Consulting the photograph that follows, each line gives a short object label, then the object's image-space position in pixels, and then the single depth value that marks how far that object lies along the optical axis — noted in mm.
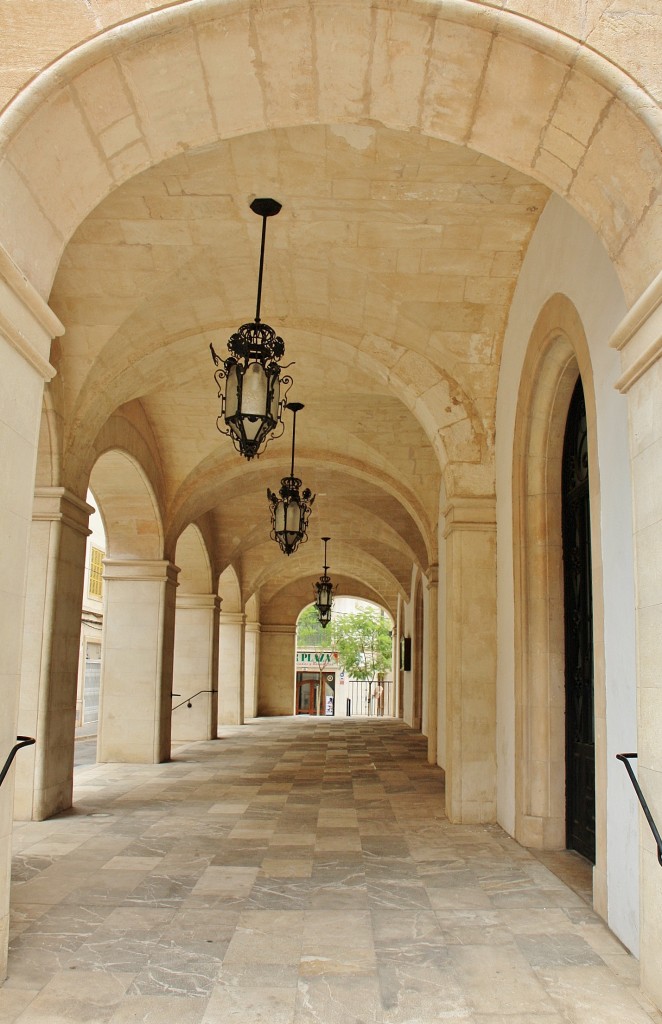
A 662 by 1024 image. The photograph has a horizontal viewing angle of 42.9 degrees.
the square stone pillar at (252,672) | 25375
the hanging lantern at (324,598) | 18734
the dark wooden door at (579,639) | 5559
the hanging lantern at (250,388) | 5797
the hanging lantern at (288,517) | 10000
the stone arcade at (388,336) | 3307
